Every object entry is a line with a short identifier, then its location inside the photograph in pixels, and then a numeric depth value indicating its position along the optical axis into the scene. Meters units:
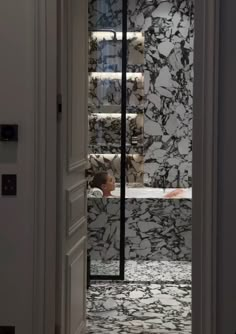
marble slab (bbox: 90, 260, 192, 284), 4.78
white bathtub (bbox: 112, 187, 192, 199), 5.58
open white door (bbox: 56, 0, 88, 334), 2.57
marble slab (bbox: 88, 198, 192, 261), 5.46
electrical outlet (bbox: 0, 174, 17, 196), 2.51
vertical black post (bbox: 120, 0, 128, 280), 4.83
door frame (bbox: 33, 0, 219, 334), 2.22
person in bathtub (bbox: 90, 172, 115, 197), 5.06
